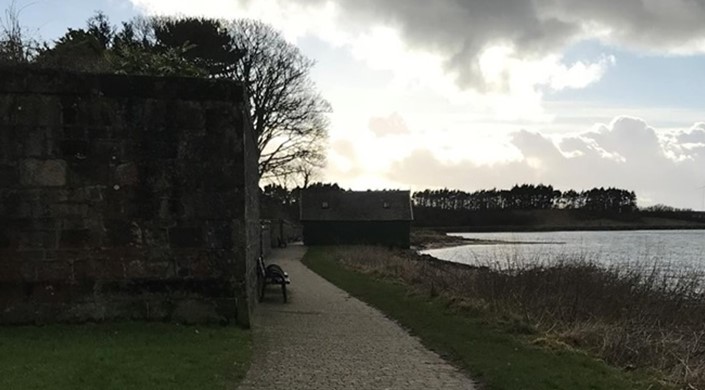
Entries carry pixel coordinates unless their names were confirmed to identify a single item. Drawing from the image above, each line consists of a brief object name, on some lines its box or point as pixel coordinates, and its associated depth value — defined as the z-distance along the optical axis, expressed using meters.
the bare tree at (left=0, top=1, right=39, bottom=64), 10.29
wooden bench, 15.23
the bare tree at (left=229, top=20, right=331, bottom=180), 39.50
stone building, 56.31
